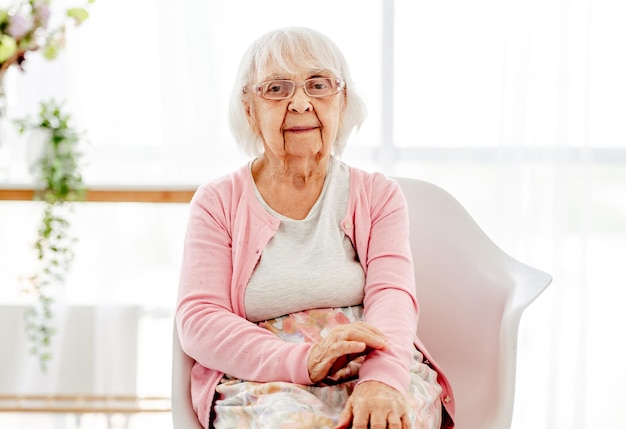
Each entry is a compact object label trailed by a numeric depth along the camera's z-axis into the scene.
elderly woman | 1.57
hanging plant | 2.61
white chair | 1.72
